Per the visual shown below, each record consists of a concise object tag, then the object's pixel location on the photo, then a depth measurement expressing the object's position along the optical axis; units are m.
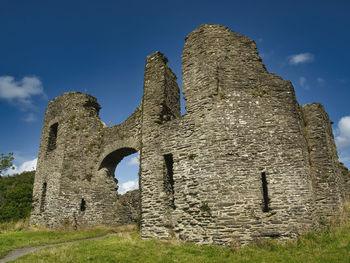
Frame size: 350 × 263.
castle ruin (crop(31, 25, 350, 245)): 7.91
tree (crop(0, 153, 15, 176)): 28.28
